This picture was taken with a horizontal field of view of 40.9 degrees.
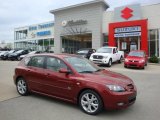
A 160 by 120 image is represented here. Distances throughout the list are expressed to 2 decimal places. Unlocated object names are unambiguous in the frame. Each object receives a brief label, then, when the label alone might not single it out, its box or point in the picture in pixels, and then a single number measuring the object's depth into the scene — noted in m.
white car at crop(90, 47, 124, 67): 19.09
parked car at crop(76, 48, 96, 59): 23.86
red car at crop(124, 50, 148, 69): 18.11
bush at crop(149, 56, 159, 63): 24.55
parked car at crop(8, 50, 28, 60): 30.47
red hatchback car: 5.33
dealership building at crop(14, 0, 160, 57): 28.23
